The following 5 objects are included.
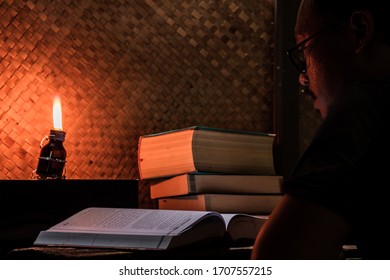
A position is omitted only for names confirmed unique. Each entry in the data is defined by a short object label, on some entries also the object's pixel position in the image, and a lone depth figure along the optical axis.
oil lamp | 1.36
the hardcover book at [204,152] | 1.43
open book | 0.91
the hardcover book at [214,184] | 1.41
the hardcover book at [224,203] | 1.40
